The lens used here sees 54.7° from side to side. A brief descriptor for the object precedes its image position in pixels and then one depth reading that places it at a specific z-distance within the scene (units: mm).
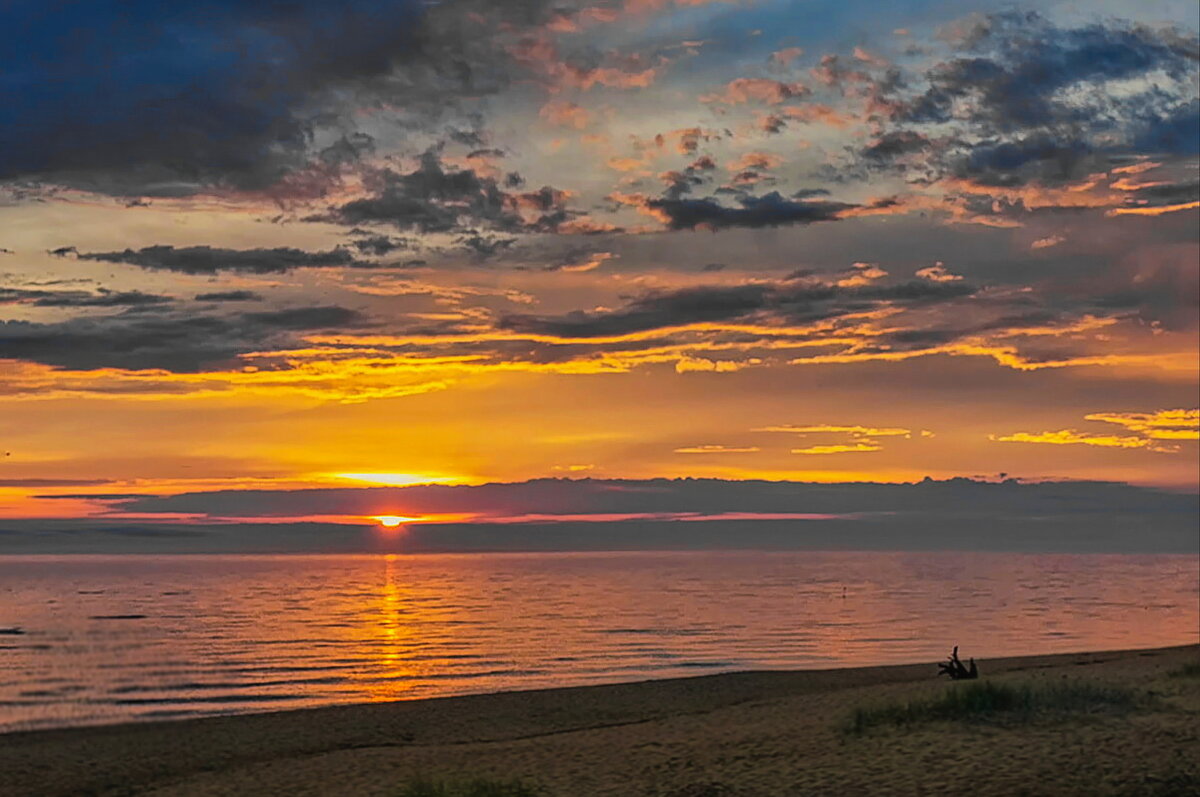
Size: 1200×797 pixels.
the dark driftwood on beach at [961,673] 34772
